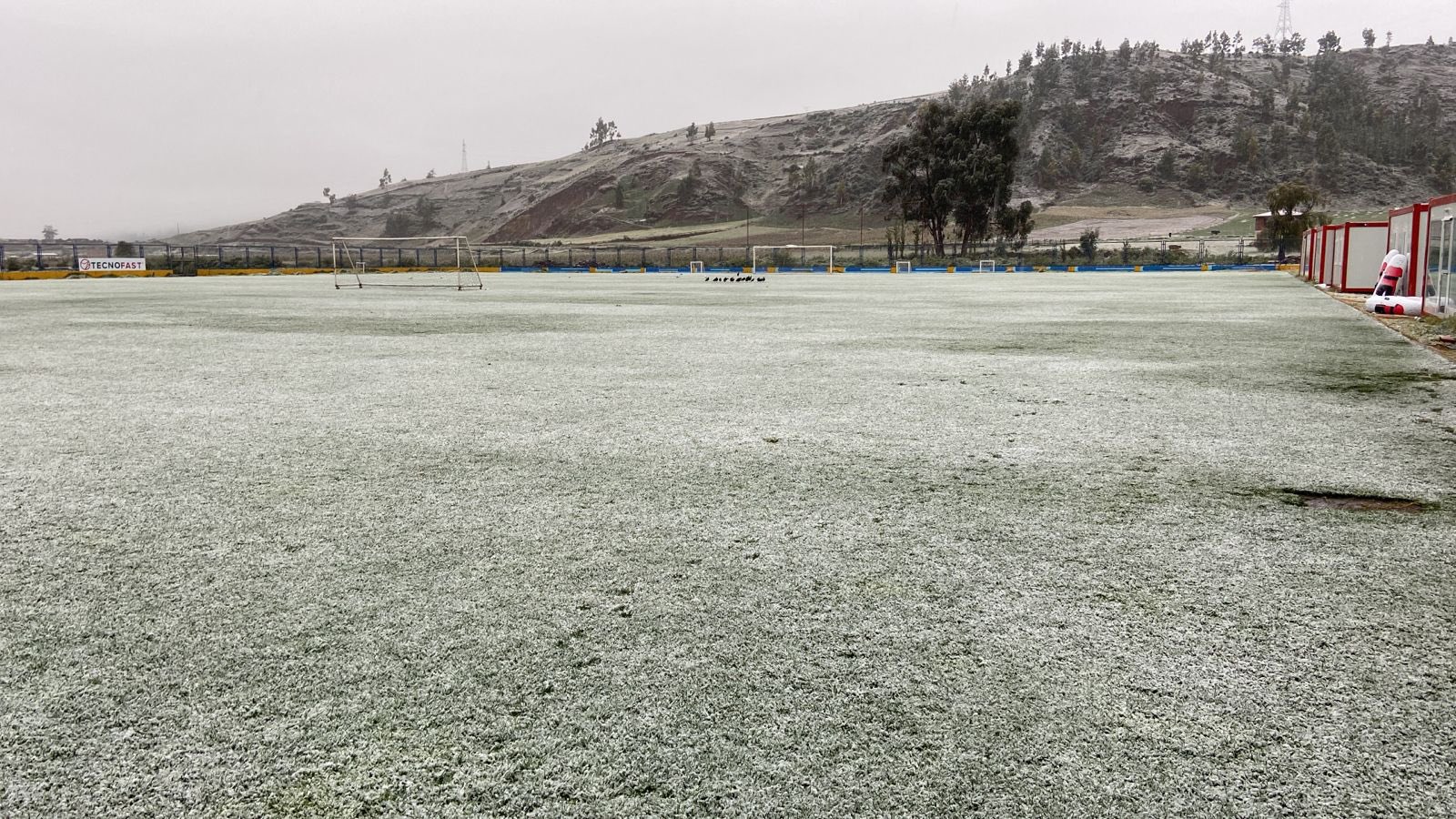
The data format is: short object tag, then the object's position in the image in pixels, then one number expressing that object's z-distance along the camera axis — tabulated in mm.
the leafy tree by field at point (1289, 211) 84562
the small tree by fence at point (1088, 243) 77250
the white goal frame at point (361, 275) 36844
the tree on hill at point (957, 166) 80750
